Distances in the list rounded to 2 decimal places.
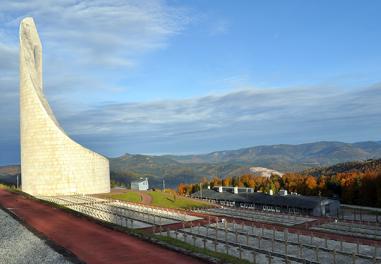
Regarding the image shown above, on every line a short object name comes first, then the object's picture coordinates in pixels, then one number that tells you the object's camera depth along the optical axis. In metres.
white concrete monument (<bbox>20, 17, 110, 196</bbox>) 45.31
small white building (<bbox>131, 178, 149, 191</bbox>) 62.84
